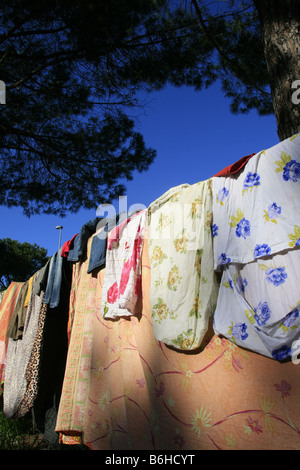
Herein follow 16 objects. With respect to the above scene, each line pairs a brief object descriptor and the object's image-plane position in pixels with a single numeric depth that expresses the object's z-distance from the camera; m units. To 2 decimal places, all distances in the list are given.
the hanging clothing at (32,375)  2.80
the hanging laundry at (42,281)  3.22
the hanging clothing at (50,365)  2.87
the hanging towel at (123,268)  1.81
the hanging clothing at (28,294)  3.56
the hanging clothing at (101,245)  2.32
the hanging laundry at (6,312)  3.89
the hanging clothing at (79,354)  2.08
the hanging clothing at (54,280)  2.98
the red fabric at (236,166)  1.38
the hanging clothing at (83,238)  2.69
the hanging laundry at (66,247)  2.88
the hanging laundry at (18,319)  3.56
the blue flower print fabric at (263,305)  1.06
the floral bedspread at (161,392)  1.10
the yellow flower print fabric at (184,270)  1.37
